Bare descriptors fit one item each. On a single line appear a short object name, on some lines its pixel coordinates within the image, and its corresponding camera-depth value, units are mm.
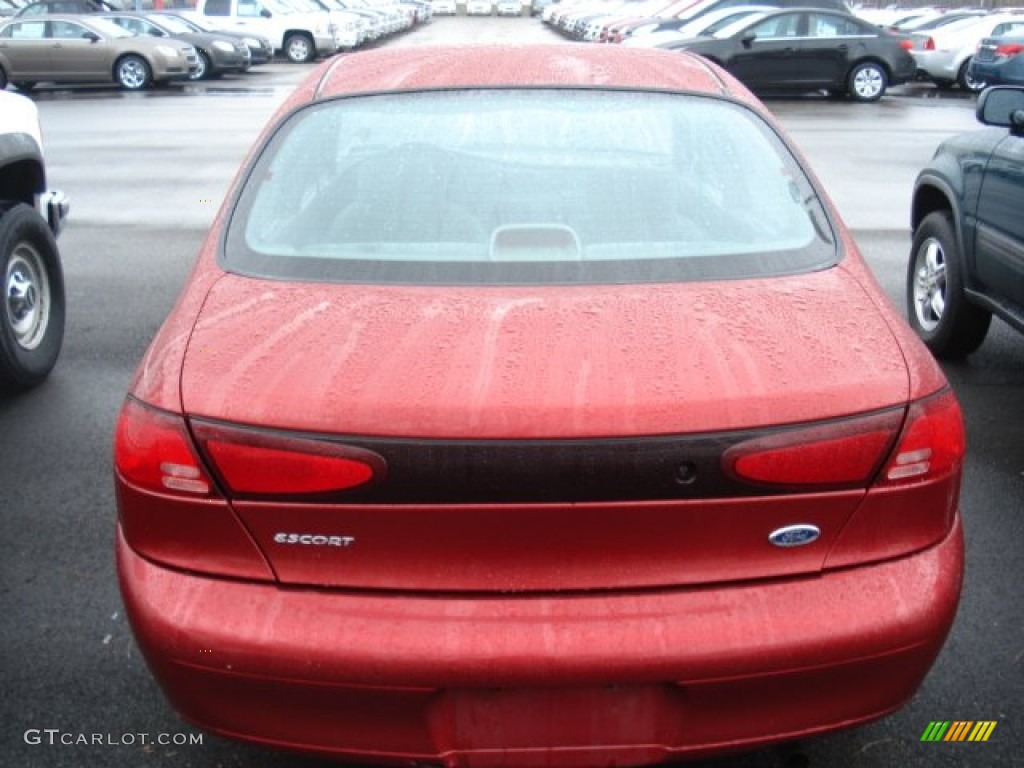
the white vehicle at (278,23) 28359
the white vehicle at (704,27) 19922
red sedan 1997
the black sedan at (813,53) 19047
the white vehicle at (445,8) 60625
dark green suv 4582
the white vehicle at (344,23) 29000
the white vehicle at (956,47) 22062
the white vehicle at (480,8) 58406
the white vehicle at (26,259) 4934
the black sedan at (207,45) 23938
